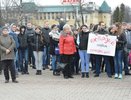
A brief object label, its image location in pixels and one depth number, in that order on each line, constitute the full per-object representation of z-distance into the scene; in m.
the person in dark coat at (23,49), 12.01
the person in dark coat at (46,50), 13.15
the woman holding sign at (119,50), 10.87
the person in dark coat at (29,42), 12.31
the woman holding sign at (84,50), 11.16
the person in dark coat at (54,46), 11.83
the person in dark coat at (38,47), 11.84
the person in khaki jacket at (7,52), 10.31
